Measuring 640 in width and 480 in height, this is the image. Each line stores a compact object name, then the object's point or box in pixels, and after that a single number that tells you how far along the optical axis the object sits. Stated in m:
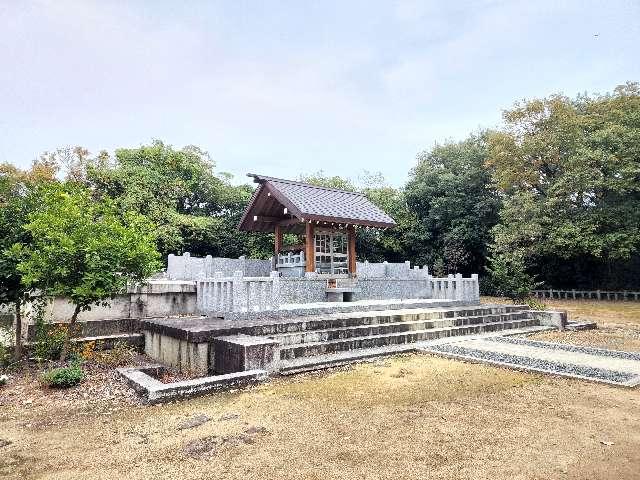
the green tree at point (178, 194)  23.80
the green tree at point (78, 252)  7.60
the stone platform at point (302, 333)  7.49
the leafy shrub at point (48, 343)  8.23
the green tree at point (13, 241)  7.63
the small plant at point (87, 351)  8.69
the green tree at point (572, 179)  22.41
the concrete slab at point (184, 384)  5.92
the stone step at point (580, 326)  13.64
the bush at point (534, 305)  16.00
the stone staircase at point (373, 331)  8.22
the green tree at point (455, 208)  28.94
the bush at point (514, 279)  17.97
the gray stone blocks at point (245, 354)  7.07
